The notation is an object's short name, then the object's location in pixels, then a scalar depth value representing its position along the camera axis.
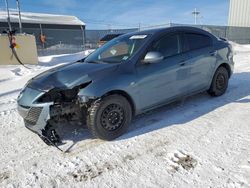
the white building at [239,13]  23.14
